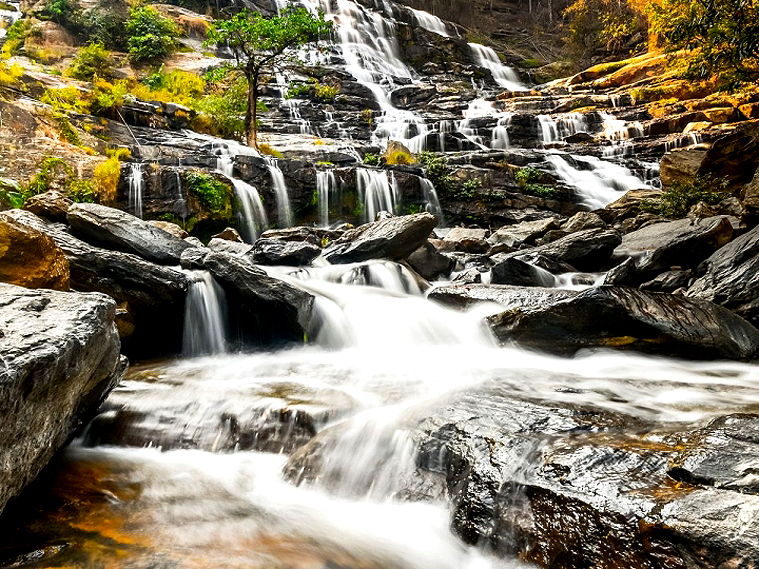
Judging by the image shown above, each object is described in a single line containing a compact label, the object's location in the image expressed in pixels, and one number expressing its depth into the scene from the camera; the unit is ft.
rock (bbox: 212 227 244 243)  34.91
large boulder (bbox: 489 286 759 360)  15.97
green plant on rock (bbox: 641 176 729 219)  33.30
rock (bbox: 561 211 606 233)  35.37
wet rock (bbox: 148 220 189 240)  31.30
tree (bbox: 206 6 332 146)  46.65
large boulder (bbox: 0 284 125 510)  7.09
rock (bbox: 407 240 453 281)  31.32
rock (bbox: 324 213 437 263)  28.58
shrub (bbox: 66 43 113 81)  56.90
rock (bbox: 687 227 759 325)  17.80
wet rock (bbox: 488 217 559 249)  36.27
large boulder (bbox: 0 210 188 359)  17.58
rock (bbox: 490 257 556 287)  26.66
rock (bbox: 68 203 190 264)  20.45
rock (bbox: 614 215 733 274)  23.59
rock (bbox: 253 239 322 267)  29.86
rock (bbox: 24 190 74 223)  22.85
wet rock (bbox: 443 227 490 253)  37.32
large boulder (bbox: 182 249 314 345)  19.19
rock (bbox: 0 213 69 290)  12.59
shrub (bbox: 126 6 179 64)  73.20
